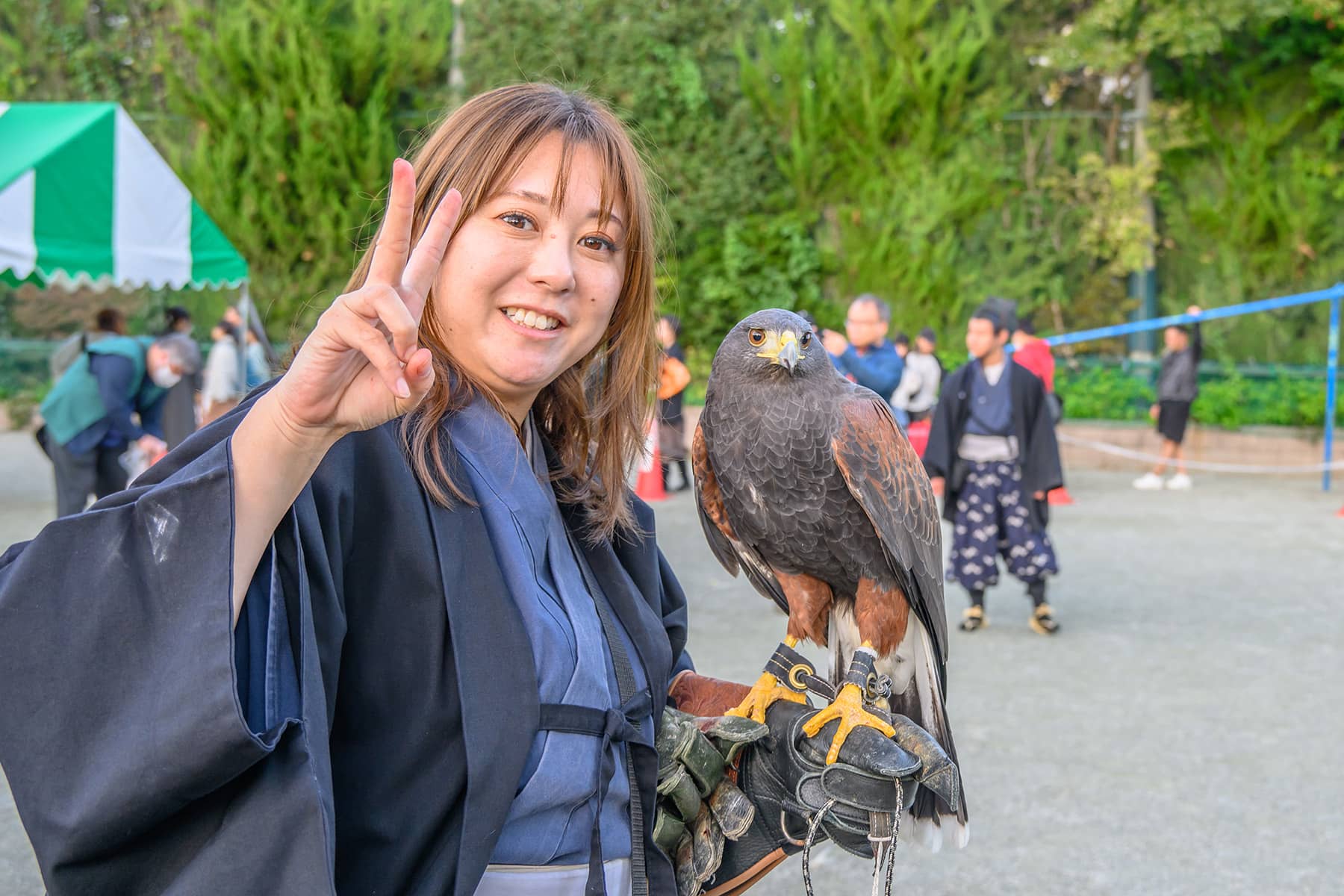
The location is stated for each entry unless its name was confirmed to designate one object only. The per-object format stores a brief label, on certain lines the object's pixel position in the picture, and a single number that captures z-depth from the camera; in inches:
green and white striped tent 255.3
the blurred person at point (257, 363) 453.4
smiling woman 42.9
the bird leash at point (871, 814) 76.1
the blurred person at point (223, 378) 408.2
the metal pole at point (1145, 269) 634.2
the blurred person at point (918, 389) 387.9
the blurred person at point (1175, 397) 490.3
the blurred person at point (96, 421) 285.4
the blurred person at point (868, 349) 271.3
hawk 94.0
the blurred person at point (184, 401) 327.6
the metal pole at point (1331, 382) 486.9
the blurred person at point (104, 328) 309.3
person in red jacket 432.5
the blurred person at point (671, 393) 366.0
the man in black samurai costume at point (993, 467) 256.8
